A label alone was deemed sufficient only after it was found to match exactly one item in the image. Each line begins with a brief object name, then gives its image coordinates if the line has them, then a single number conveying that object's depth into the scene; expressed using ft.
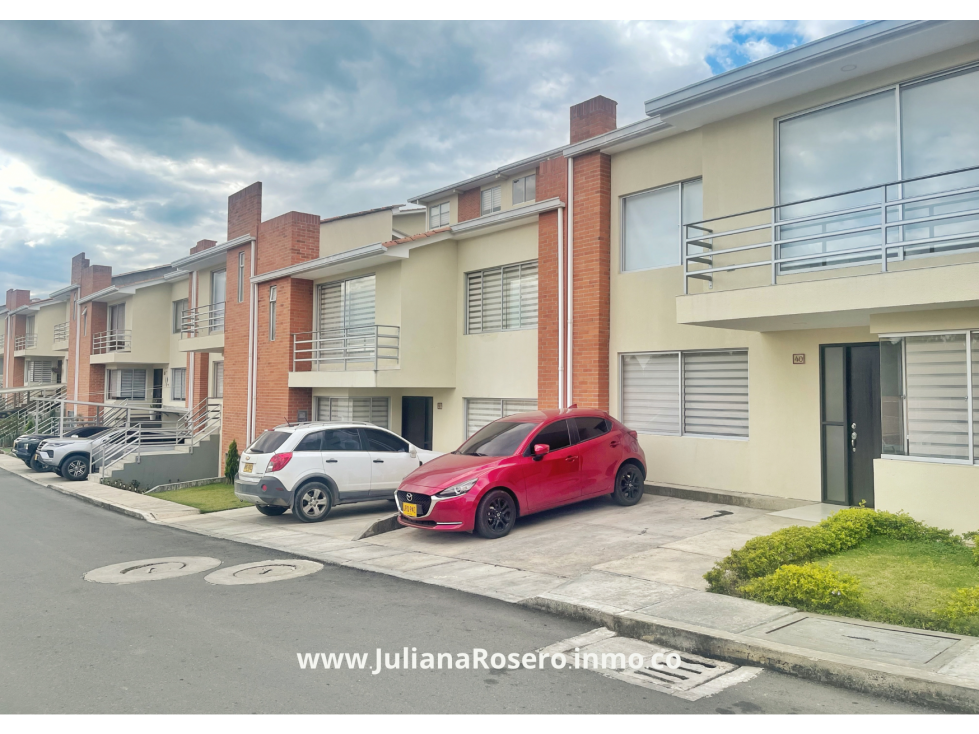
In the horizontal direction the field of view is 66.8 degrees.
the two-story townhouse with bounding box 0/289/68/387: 141.38
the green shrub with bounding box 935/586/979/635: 18.52
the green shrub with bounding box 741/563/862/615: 20.86
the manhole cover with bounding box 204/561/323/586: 27.91
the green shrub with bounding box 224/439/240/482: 70.28
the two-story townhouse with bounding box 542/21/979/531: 28.71
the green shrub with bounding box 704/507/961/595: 23.82
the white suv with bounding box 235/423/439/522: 41.11
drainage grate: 16.49
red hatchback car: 33.19
